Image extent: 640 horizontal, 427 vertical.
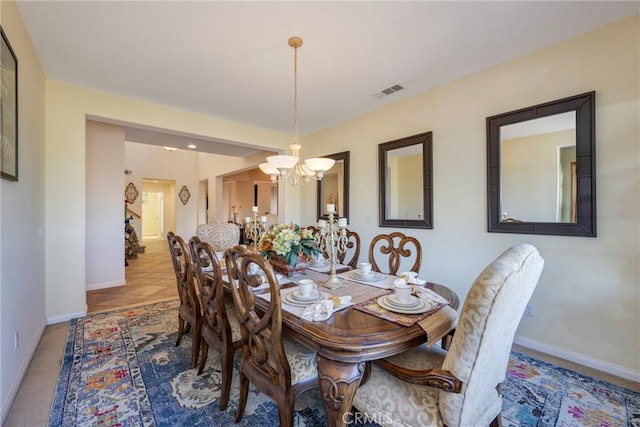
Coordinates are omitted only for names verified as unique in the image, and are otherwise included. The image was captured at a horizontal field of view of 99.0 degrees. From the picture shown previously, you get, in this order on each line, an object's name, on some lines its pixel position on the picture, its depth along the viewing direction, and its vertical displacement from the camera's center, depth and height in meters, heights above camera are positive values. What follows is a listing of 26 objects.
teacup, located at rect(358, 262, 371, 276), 2.09 -0.43
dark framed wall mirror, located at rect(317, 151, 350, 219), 4.27 +0.42
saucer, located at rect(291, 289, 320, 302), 1.52 -0.47
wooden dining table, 1.13 -0.57
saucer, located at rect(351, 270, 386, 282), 2.02 -0.49
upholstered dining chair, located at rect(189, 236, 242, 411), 1.67 -0.70
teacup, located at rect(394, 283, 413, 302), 1.47 -0.43
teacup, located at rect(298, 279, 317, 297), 1.54 -0.43
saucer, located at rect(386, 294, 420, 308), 1.43 -0.48
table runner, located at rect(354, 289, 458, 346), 1.26 -0.51
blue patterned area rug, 1.61 -1.21
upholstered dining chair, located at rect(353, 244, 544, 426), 0.95 -0.60
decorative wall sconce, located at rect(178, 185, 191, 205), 9.55 +0.62
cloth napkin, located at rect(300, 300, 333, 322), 1.30 -0.48
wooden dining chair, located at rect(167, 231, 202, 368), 2.03 -0.57
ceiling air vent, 3.17 +1.45
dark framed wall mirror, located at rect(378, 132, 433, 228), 3.21 +0.38
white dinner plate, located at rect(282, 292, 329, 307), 1.49 -0.49
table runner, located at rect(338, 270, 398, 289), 1.90 -0.50
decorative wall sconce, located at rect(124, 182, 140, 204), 8.60 +0.64
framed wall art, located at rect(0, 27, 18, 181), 1.64 +0.66
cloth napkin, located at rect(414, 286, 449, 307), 1.51 -0.48
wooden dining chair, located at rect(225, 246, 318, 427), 1.21 -0.70
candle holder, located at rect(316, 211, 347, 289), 1.76 -0.17
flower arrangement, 1.92 -0.22
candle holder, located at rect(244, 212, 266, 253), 2.79 -0.16
